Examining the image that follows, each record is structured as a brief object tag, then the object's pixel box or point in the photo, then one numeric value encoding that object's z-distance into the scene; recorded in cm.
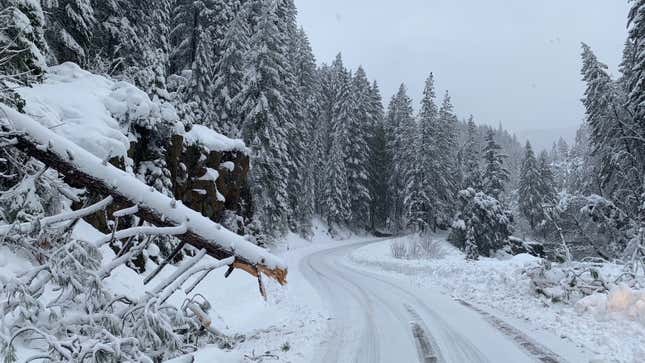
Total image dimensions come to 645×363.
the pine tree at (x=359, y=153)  5206
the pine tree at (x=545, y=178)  5877
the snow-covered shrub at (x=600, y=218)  1791
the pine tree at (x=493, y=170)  4669
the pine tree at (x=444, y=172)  5447
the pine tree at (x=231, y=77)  2744
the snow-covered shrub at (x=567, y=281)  1060
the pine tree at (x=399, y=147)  5497
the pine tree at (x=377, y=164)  5672
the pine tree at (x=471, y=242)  3519
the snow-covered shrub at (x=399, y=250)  2786
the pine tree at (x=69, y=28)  1373
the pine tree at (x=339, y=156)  4841
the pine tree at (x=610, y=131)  2381
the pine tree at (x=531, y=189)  5734
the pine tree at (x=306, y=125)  4103
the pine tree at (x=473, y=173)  4294
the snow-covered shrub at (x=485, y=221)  3759
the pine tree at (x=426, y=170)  4991
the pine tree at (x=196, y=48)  2633
